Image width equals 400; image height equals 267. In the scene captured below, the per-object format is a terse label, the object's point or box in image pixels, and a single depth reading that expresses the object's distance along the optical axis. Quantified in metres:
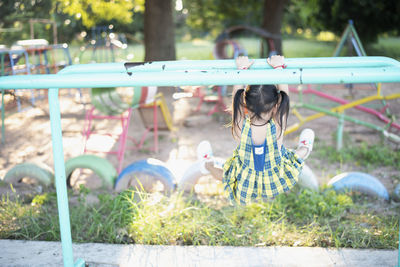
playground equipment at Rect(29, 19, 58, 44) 8.69
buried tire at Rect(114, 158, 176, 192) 3.32
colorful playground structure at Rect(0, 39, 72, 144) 6.32
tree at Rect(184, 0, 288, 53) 10.57
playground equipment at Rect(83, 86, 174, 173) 4.33
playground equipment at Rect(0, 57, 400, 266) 1.64
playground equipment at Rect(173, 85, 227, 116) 6.27
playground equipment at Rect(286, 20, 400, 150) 4.49
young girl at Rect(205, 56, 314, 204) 2.06
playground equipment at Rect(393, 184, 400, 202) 3.22
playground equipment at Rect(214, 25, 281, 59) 7.21
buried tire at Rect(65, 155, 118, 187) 3.51
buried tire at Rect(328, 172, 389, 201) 3.24
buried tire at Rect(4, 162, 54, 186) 3.54
